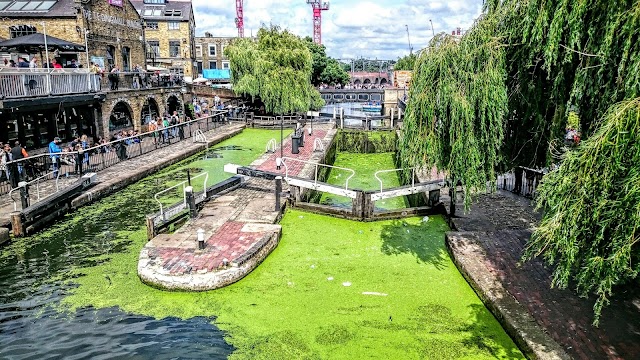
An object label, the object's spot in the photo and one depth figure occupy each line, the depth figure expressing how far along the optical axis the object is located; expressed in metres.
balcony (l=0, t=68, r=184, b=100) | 14.89
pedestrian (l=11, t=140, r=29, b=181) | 12.94
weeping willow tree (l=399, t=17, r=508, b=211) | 7.37
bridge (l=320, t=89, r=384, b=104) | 66.00
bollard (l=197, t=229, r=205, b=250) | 8.61
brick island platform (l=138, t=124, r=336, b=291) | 7.79
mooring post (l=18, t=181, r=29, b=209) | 10.57
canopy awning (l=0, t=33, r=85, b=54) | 18.02
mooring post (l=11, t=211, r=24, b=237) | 9.99
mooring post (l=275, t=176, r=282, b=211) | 11.00
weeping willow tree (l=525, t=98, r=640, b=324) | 4.32
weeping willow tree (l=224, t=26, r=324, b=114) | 26.69
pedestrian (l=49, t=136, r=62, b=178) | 14.31
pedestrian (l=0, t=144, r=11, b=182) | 12.47
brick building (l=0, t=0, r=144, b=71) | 24.17
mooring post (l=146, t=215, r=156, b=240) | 9.48
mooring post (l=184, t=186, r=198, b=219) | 10.46
